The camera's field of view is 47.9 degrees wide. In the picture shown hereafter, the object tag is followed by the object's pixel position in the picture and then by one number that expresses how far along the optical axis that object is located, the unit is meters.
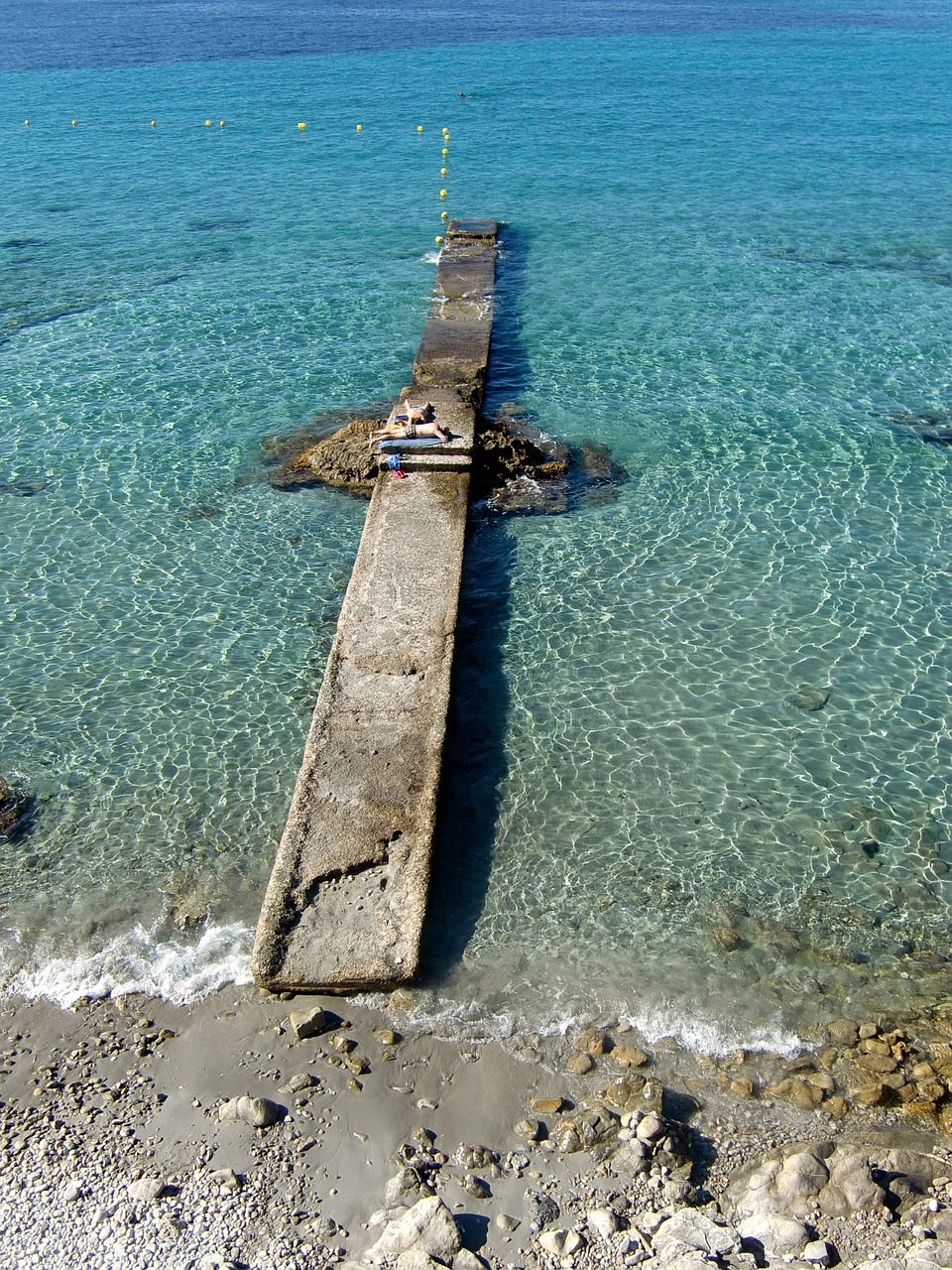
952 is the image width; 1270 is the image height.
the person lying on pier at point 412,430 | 12.20
